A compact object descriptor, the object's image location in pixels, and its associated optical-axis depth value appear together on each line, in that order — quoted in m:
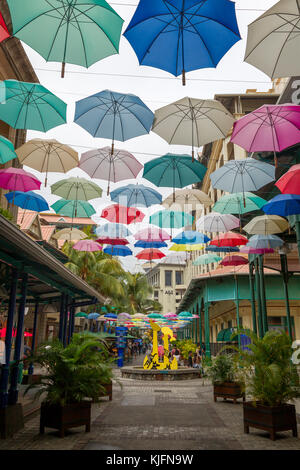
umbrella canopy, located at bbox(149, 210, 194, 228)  16.98
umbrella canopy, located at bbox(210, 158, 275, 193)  12.71
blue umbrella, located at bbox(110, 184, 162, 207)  15.55
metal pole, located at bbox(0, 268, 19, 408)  7.91
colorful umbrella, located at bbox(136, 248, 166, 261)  19.62
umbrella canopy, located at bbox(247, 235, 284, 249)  15.40
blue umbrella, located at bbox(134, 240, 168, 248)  18.55
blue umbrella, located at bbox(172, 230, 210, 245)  17.80
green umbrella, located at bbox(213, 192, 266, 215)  14.43
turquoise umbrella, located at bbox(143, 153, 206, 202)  12.99
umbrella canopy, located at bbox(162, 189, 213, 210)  15.30
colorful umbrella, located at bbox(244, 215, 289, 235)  14.93
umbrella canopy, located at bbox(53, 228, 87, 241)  18.55
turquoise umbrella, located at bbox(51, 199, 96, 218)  16.23
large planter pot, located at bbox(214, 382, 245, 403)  11.44
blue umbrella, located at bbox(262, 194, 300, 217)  11.52
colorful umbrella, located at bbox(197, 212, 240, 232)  16.53
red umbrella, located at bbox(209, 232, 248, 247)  17.31
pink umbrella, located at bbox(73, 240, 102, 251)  19.03
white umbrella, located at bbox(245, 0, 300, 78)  7.21
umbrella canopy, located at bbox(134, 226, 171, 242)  17.55
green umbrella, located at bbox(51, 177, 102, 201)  15.14
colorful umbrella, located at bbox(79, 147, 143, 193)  13.36
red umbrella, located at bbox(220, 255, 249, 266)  19.81
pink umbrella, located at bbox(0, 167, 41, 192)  12.53
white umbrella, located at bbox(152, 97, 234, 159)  10.38
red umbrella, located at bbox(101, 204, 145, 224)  16.69
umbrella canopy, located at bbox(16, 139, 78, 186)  12.99
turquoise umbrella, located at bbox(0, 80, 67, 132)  9.52
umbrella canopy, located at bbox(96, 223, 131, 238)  17.41
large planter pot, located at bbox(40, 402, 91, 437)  7.30
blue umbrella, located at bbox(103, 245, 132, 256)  19.22
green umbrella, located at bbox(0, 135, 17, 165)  10.40
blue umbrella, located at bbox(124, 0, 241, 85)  7.11
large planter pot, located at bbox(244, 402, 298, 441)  7.23
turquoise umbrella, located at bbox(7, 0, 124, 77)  7.20
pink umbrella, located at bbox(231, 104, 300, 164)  9.72
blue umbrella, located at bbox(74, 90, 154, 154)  10.50
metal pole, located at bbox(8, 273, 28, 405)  8.55
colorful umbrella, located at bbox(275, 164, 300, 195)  9.95
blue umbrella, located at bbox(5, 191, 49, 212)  14.51
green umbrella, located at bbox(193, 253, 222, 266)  22.08
